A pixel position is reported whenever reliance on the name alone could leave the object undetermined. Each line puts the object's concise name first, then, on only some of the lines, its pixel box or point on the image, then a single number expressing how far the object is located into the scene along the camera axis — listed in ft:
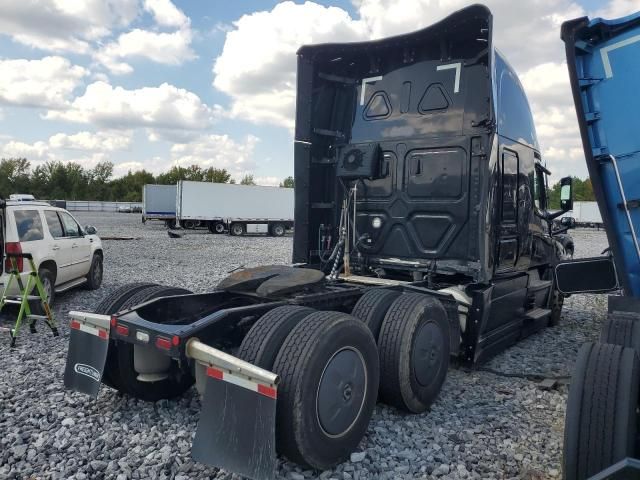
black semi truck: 9.75
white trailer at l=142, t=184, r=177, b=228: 108.06
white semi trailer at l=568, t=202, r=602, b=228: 153.58
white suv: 22.93
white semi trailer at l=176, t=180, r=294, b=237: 94.58
